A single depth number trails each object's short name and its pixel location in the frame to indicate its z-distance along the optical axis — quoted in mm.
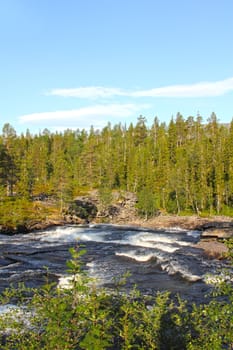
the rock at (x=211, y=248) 38912
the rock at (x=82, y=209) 81569
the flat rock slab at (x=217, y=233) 53156
